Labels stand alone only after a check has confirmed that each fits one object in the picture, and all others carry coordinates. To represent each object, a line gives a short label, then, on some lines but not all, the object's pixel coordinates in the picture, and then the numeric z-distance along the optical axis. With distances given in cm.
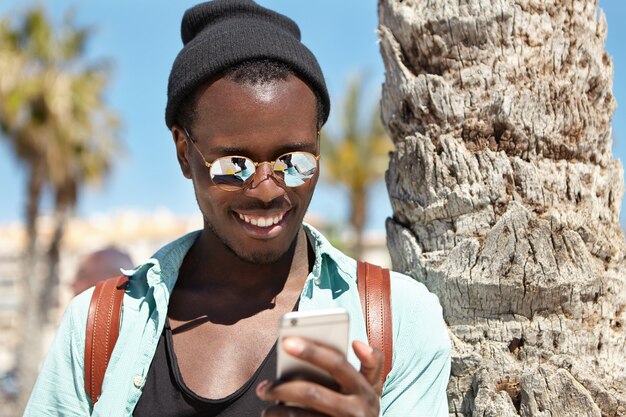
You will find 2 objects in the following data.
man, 214
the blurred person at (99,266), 591
